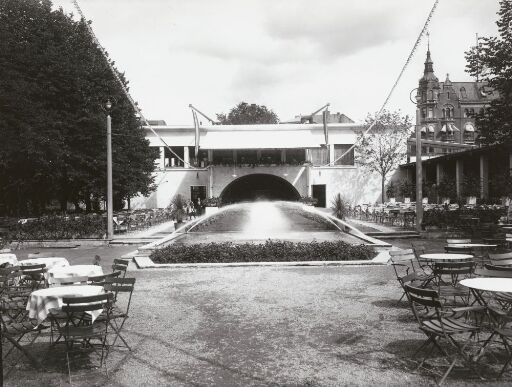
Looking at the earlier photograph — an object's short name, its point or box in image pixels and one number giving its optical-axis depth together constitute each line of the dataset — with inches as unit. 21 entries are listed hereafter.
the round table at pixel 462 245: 471.5
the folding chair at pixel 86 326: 245.0
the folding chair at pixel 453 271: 327.3
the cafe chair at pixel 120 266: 387.2
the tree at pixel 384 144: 1680.6
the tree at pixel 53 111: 1037.2
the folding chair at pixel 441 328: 233.0
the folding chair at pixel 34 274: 376.3
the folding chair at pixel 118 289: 275.1
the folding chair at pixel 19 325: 253.4
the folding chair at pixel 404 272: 316.2
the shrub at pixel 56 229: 879.7
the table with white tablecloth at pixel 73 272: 355.9
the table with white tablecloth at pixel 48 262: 432.1
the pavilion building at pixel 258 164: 1678.2
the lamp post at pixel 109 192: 863.1
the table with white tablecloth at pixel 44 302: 272.8
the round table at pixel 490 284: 266.2
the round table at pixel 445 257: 405.7
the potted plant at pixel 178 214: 1047.0
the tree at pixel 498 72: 737.6
